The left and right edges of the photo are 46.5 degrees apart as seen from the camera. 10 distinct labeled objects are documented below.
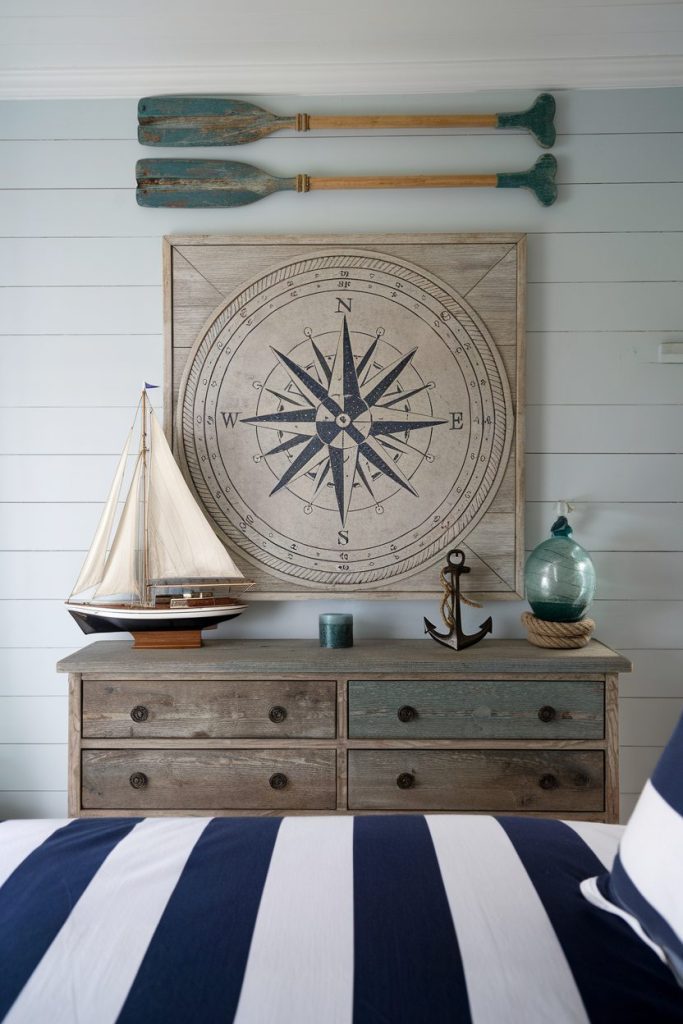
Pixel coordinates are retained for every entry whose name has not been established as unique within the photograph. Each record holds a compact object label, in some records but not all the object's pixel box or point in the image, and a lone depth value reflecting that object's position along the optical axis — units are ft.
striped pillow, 2.78
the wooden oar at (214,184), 8.19
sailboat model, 7.54
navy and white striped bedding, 2.54
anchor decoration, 7.47
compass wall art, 8.21
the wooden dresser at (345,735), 7.01
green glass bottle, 7.50
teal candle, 7.63
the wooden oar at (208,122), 8.22
